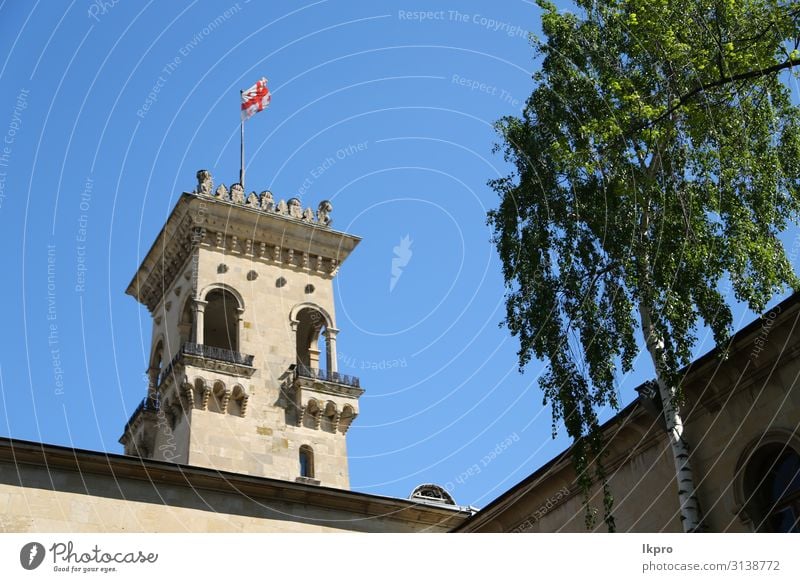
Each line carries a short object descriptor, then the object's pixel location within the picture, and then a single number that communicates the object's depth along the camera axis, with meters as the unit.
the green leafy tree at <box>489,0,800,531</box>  18.06
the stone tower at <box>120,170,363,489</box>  46.19
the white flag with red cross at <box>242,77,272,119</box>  54.41
